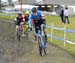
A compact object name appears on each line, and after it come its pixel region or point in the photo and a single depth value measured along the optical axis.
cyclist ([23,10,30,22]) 21.98
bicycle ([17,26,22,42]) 21.41
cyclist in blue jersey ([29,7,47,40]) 14.62
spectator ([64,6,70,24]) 35.63
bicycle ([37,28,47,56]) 14.27
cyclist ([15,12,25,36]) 21.46
